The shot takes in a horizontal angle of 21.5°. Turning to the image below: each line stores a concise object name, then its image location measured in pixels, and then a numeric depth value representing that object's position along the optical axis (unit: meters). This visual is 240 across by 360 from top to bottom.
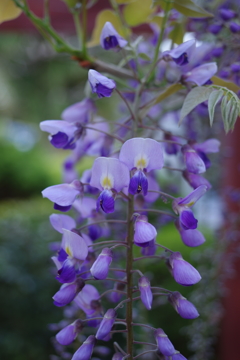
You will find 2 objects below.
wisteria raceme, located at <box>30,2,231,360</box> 0.28
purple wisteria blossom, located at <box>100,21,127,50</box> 0.32
